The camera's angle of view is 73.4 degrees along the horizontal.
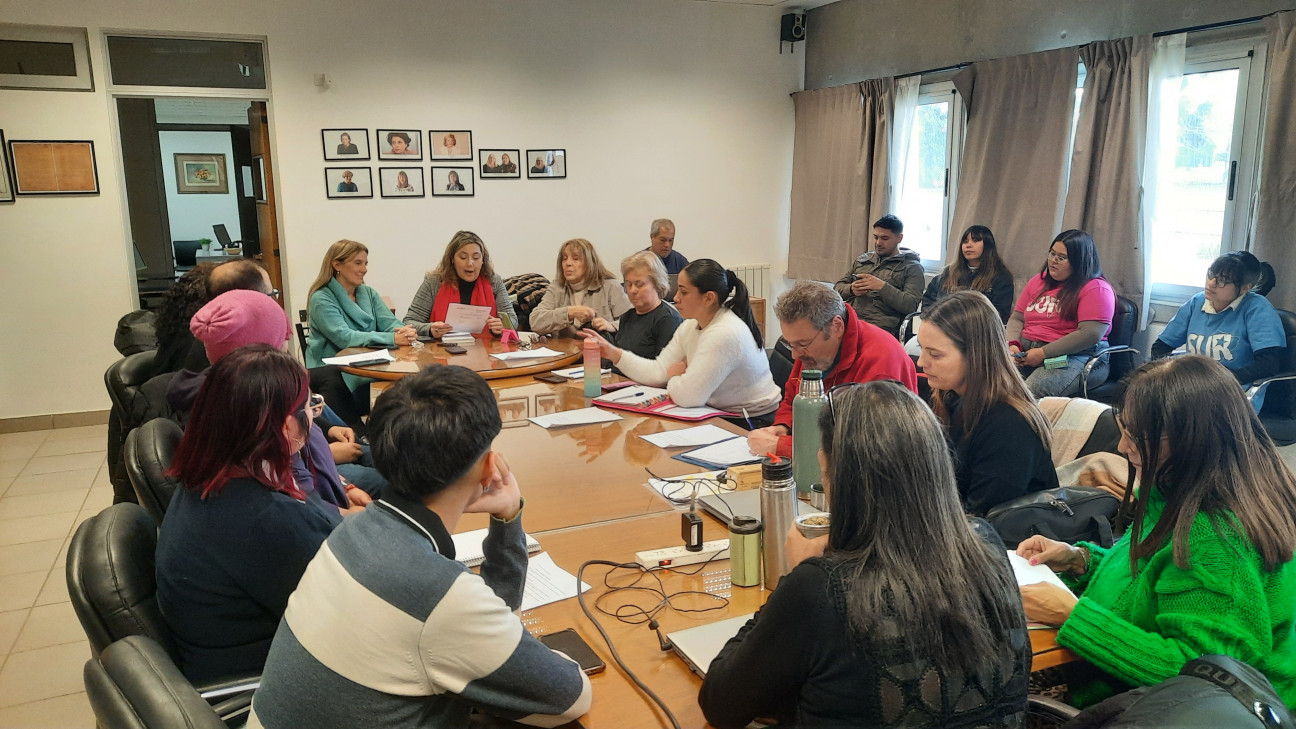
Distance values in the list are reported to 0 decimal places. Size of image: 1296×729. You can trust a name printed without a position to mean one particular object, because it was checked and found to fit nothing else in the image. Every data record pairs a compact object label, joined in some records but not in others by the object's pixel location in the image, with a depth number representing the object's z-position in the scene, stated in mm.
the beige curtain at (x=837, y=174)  6855
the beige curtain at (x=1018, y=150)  5328
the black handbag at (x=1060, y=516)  2039
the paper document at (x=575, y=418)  3193
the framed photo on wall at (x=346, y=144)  6262
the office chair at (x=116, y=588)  1584
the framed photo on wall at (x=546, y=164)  6934
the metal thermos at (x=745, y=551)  1799
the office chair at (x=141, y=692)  1090
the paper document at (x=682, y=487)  2391
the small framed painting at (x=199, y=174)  10742
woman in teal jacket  4738
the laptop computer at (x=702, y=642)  1522
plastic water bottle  3590
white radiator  7898
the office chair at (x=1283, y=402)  3943
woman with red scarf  5062
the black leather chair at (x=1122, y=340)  4926
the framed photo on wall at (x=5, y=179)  5552
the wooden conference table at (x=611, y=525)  1480
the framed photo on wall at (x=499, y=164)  6781
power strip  1951
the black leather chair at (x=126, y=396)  3178
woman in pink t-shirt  4805
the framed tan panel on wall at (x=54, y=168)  5594
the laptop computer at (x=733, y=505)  2172
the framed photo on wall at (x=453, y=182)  6648
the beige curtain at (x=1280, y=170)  4160
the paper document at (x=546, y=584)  1805
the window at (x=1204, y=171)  4562
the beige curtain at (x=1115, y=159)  4891
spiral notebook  1992
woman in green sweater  1438
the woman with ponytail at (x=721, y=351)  3416
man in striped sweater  1215
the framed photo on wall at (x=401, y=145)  6430
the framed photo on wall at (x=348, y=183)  6316
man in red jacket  2893
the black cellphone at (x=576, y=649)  1527
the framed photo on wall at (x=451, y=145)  6598
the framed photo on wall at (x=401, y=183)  6473
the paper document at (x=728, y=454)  2688
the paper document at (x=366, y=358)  4266
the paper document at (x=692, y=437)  2930
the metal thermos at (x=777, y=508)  1780
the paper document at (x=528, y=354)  4359
